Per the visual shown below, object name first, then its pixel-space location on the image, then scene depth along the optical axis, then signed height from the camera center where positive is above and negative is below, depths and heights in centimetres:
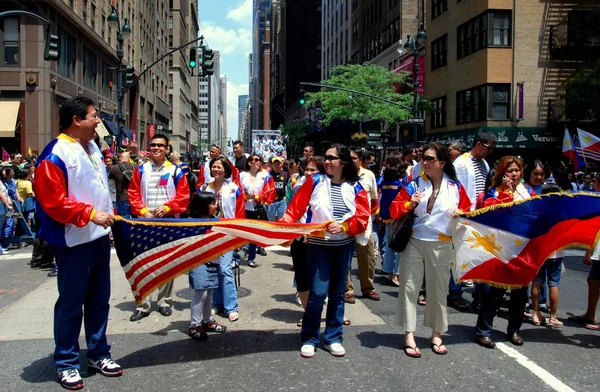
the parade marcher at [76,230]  416 -45
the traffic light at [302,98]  3156 +447
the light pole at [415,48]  2253 +536
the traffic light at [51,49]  1719 +387
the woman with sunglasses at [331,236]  504 -55
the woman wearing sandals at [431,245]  520 -65
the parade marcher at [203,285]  547 -110
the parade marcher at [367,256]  741 -111
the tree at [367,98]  3428 +510
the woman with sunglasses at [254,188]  951 -24
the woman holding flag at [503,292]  548 -115
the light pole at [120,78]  2119 +390
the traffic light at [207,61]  2077 +436
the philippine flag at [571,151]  1916 +95
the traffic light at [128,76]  2371 +434
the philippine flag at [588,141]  1884 +128
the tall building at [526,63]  2852 +604
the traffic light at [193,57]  2108 +451
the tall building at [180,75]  9238 +1778
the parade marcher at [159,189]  646 -19
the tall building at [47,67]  2761 +584
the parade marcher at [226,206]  629 -40
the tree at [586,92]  2556 +406
